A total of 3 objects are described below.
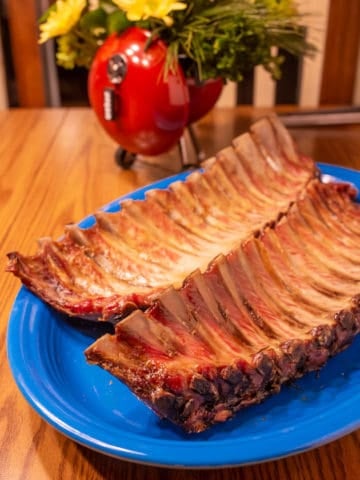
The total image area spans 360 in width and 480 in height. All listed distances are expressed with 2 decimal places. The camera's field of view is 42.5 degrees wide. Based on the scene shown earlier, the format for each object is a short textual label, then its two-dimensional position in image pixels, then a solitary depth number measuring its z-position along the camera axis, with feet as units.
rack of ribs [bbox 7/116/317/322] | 1.03
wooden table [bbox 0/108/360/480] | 0.80
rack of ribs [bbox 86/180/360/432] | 0.76
